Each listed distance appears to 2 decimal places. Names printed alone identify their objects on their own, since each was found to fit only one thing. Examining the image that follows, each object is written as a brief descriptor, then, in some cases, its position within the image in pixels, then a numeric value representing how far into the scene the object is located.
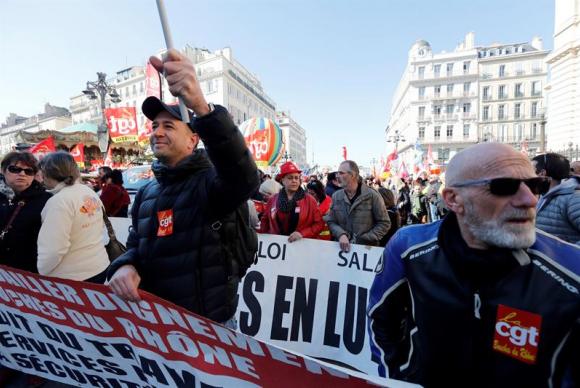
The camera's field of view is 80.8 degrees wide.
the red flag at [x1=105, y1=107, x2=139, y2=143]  12.71
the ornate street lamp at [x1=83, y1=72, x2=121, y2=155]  15.86
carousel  22.77
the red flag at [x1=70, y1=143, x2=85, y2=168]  13.08
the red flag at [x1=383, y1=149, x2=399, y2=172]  16.96
